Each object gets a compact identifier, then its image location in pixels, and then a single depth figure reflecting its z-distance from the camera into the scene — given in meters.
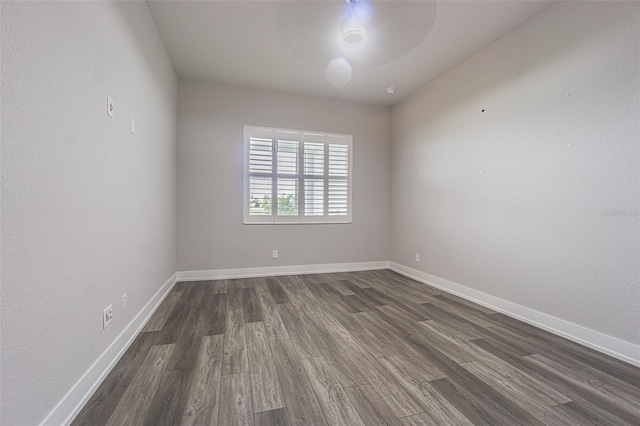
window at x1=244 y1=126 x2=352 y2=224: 3.76
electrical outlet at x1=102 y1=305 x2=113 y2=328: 1.53
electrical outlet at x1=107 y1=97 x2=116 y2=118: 1.57
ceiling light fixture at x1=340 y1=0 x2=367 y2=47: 2.17
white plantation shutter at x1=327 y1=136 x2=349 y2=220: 4.12
